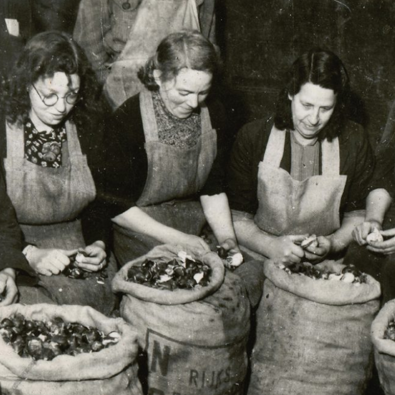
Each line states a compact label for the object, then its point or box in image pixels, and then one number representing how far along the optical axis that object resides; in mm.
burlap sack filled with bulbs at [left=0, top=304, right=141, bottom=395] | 2195
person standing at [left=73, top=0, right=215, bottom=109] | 3664
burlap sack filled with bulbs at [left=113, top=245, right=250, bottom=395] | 2623
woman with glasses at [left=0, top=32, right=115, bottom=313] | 2869
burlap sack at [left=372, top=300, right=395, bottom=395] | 2479
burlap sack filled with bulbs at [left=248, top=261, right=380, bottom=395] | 2768
